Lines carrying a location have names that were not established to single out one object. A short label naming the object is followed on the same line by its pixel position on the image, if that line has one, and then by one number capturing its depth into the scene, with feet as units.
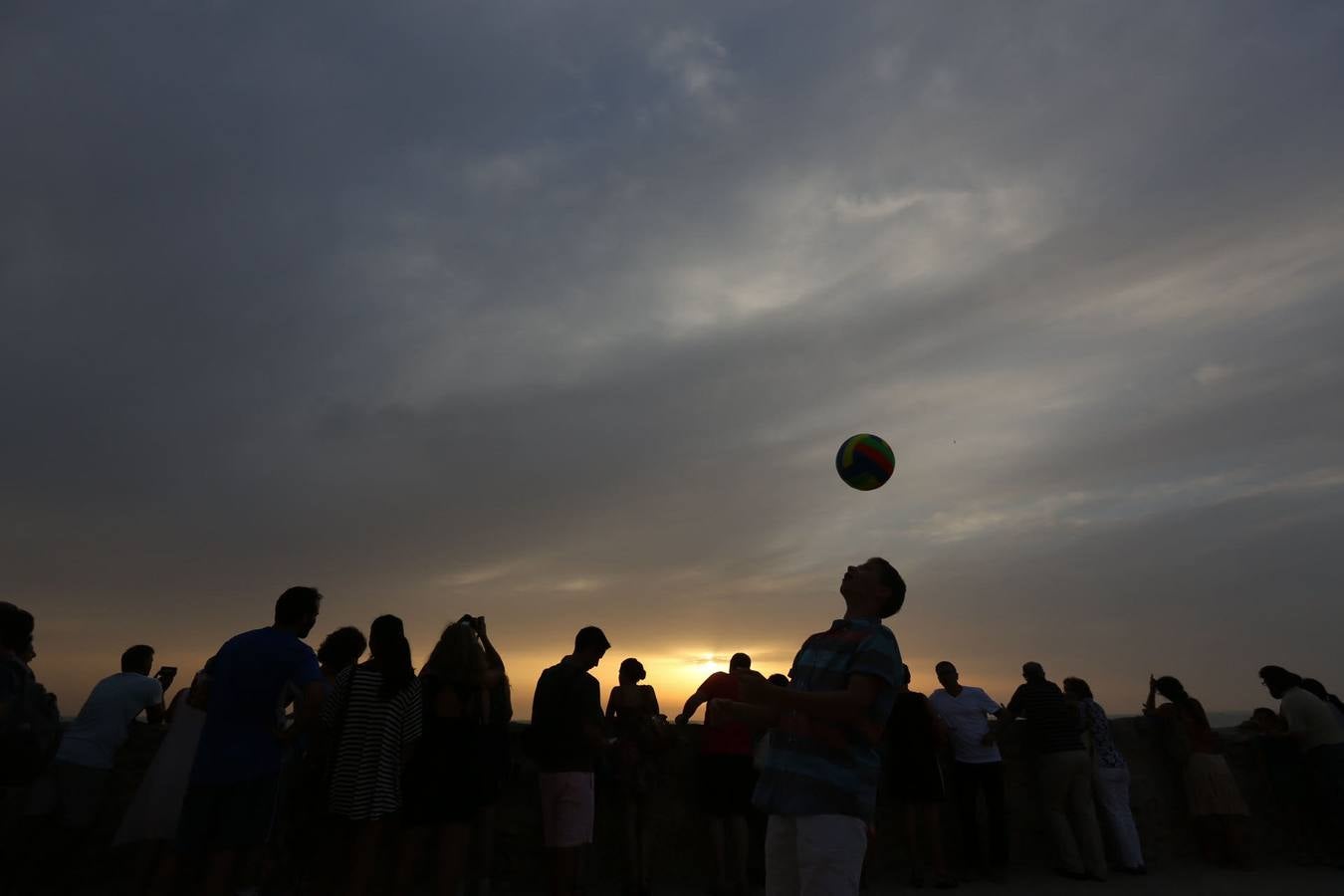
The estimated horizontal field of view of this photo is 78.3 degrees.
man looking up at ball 10.28
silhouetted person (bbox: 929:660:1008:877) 28.09
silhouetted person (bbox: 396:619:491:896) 17.95
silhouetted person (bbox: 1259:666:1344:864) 30.09
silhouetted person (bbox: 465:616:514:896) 19.08
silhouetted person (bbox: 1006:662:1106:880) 28.07
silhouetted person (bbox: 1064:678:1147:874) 29.09
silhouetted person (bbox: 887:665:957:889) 26.68
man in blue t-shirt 15.58
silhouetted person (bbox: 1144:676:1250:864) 30.50
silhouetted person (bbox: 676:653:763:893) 24.97
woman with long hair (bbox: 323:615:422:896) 16.88
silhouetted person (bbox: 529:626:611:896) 20.33
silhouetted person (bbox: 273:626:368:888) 20.89
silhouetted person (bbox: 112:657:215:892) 17.70
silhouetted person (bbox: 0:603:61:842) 15.21
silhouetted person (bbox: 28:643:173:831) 19.67
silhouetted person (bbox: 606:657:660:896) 24.52
